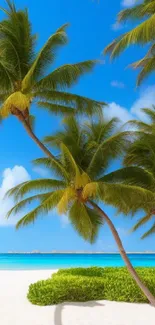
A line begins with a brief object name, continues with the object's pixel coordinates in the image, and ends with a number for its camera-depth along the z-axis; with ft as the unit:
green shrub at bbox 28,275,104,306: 40.16
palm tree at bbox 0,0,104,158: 39.60
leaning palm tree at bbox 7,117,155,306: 37.04
